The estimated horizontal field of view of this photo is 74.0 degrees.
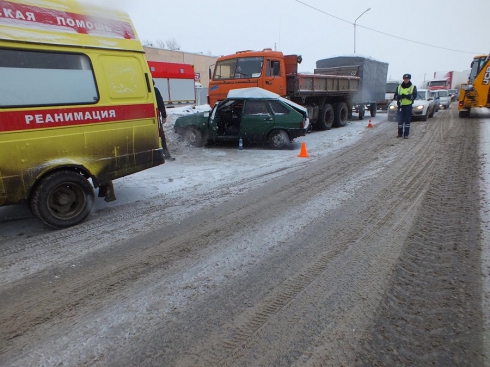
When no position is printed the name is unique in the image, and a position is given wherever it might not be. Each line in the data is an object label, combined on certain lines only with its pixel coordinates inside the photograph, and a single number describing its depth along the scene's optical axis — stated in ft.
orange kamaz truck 36.52
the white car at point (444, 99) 84.74
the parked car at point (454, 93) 113.11
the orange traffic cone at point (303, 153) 27.89
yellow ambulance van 12.08
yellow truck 48.85
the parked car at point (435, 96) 62.04
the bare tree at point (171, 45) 232.47
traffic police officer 33.12
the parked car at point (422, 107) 52.60
